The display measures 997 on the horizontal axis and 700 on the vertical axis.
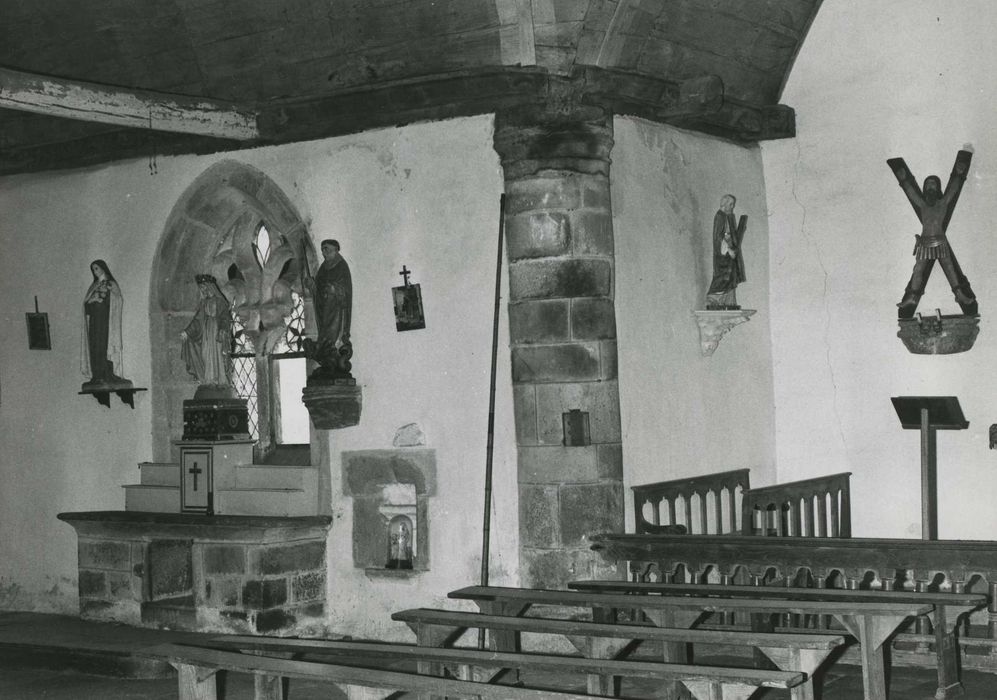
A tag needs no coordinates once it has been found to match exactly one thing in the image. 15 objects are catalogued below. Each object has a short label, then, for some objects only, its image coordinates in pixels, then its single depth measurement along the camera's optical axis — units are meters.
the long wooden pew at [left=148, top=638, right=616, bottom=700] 4.96
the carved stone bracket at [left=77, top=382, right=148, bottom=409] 9.98
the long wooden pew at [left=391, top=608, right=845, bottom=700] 5.21
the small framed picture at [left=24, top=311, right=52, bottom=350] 10.54
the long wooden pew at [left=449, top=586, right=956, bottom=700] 5.81
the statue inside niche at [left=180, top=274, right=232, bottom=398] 9.91
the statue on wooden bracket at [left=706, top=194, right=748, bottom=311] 9.28
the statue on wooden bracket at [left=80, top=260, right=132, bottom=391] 10.06
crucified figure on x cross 9.24
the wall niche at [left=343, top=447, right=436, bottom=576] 8.73
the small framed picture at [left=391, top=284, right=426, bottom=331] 8.77
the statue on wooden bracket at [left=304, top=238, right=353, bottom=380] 8.94
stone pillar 8.17
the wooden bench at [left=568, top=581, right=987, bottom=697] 5.96
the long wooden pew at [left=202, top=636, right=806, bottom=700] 4.89
